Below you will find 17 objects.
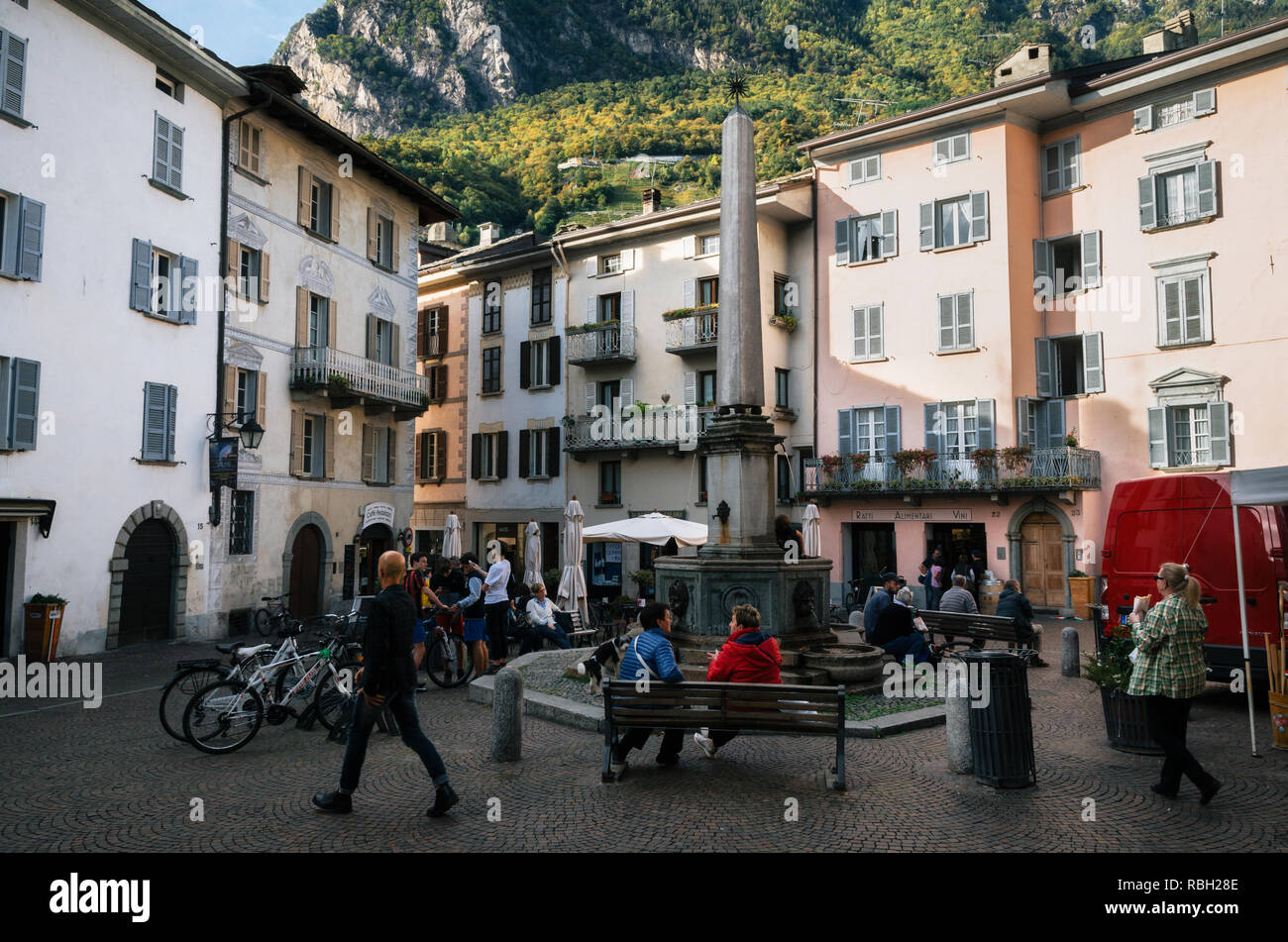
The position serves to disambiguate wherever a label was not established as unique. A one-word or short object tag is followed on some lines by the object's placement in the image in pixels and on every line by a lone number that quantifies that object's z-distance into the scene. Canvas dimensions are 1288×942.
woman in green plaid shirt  6.76
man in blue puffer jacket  7.64
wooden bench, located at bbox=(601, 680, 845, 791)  7.04
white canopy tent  8.05
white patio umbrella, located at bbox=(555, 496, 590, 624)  16.58
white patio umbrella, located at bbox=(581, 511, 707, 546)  18.88
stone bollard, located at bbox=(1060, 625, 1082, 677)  13.07
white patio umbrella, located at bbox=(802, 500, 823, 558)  19.75
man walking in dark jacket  6.54
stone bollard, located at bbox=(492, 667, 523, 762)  8.08
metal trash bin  7.10
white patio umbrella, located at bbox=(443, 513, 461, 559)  20.34
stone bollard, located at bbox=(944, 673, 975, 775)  7.54
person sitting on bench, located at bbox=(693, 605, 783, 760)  7.62
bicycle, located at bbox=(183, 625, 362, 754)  8.64
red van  10.50
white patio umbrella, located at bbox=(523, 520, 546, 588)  17.03
